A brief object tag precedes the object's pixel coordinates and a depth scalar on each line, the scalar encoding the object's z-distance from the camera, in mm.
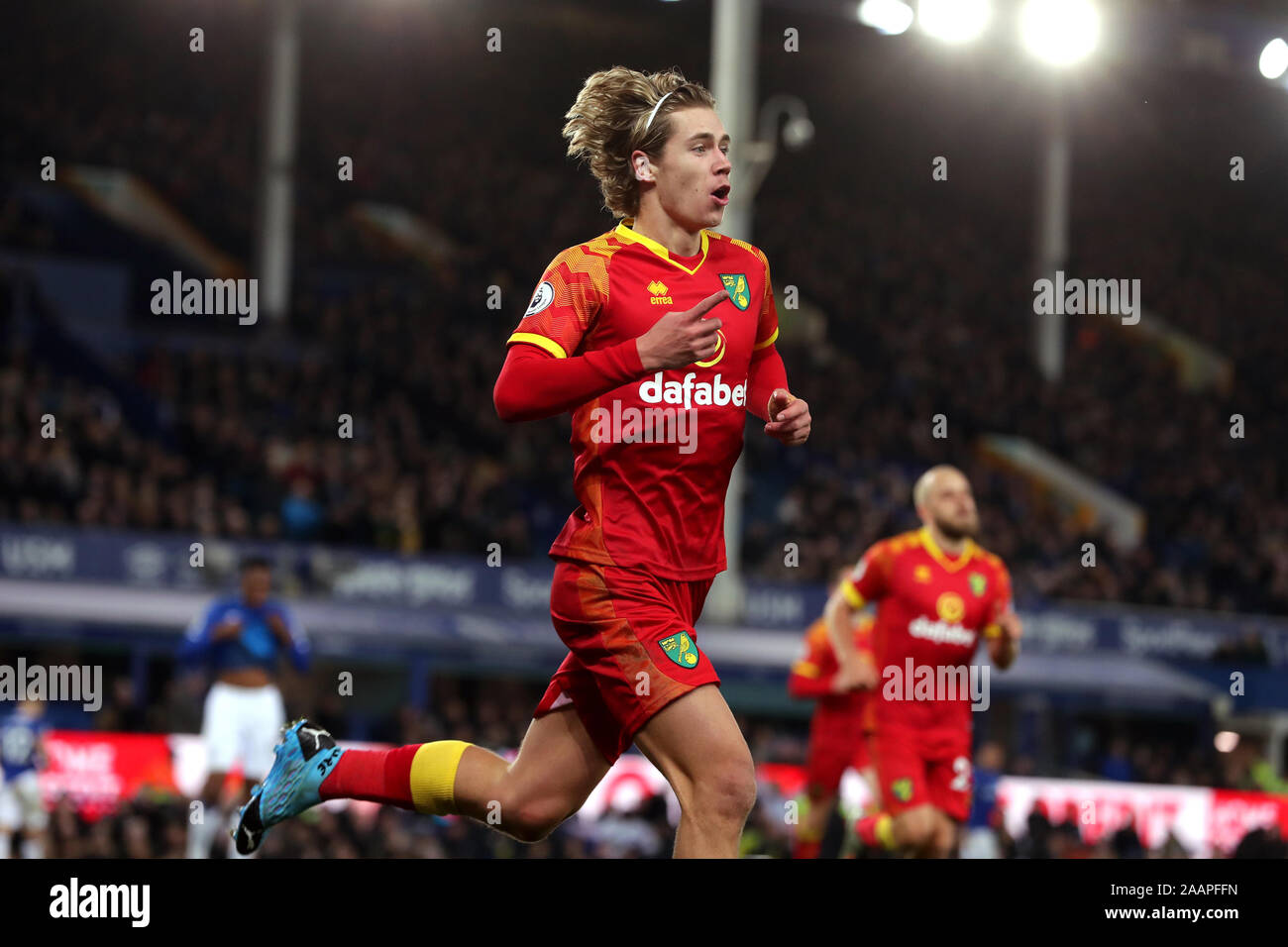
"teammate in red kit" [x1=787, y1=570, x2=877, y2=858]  9344
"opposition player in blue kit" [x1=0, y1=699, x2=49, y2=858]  12062
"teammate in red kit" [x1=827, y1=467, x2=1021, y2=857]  8148
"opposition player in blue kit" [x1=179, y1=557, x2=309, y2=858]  10766
